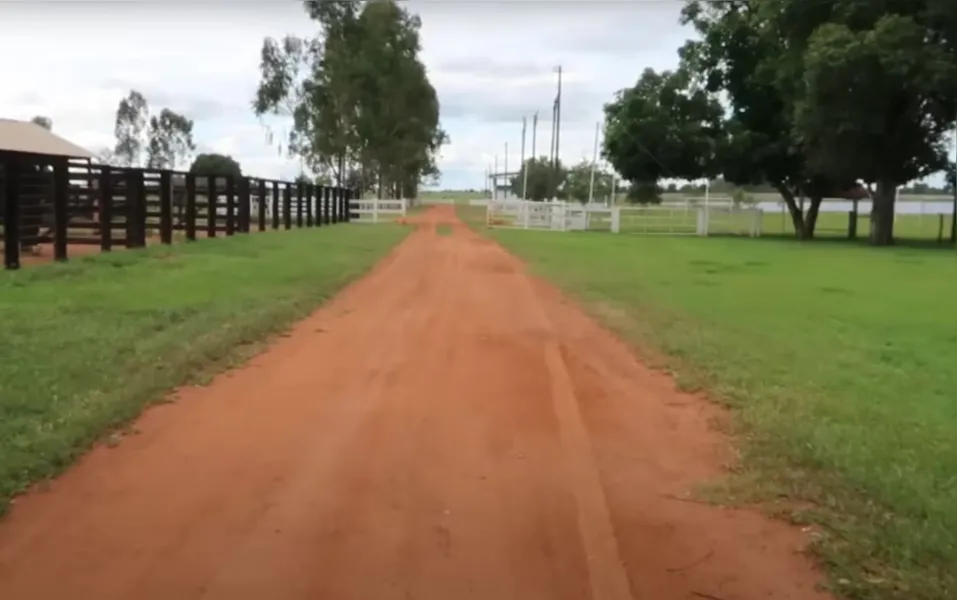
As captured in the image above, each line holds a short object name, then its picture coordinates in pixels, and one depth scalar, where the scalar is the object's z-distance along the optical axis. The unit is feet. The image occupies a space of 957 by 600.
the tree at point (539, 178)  291.79
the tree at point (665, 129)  143.02
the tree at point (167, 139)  203.62
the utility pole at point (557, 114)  200.23
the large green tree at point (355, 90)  187.62
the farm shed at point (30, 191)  51.39
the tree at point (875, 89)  99.25
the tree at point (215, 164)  180.75
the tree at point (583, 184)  279.49
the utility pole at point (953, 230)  127.75
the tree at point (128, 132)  191.52
